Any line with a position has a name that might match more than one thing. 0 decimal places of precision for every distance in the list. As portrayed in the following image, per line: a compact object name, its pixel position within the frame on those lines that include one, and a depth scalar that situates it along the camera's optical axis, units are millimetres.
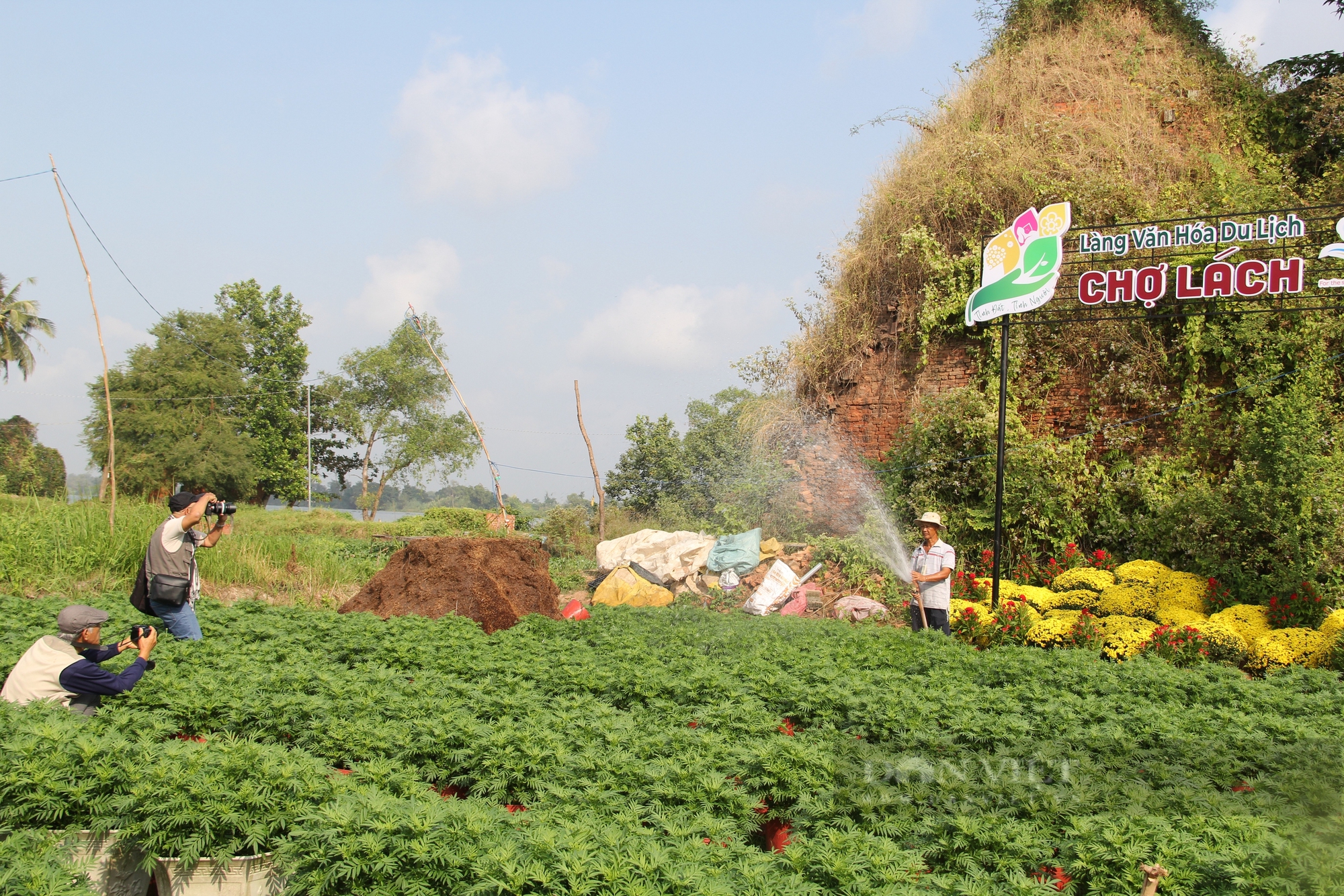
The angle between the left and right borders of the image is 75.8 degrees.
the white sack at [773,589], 12539
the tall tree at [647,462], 28594
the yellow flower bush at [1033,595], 10594
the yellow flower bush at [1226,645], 8500
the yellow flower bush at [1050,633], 9344
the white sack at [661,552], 14227
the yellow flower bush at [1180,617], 9008
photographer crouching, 5531
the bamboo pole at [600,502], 19234
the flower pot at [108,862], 4043
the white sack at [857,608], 11820
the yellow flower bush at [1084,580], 10914
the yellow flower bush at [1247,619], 8906
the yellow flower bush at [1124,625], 9086
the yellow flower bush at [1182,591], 9992
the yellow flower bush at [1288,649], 8203
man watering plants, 8750
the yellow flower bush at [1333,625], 8295
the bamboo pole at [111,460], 11646
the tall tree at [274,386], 41125
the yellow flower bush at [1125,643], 8734
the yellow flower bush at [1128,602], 10023
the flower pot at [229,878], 3910
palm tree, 35062
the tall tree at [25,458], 29266
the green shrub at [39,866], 3412
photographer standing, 7398
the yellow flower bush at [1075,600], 10477
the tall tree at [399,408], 42125
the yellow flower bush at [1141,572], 10719
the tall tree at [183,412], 36438
